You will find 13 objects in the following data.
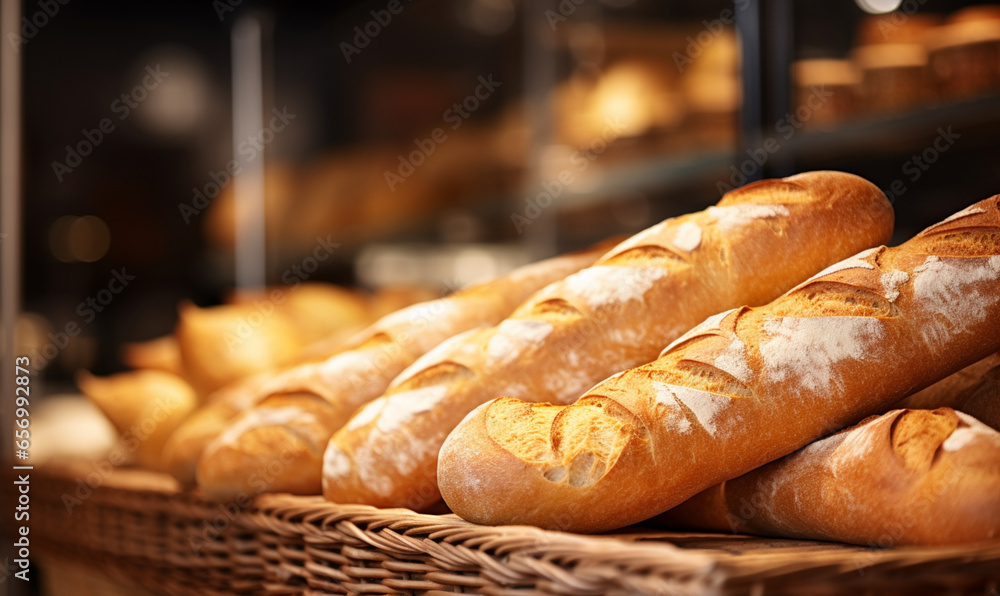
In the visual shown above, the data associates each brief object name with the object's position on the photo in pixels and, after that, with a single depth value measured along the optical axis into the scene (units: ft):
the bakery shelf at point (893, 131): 5.50
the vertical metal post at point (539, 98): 10.44
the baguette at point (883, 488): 2.47
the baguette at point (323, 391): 4.01
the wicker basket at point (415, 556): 2.19
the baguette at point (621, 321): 3.45
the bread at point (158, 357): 6.34
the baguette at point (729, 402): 2.82
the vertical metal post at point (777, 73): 5.91
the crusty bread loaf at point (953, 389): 3.26
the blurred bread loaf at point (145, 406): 5.56
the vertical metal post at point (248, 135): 10.85
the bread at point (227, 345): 5.92
